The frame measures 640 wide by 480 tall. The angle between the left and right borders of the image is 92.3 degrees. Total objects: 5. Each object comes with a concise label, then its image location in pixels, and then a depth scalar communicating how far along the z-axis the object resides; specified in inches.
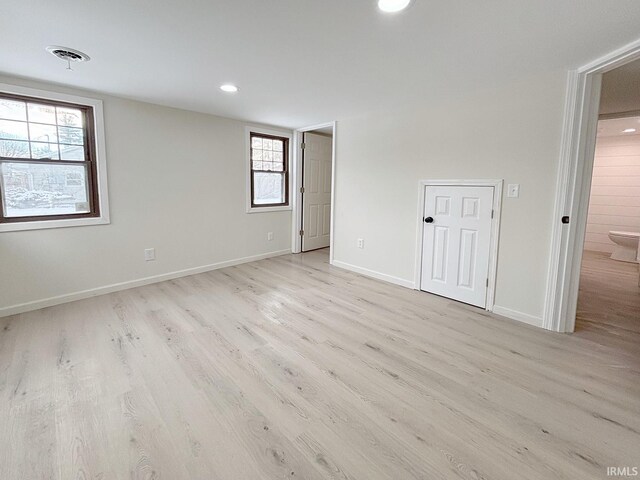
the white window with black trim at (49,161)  111.0
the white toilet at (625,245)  195.0
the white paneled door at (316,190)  213.3
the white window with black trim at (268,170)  189.9
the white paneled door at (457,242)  121.8
